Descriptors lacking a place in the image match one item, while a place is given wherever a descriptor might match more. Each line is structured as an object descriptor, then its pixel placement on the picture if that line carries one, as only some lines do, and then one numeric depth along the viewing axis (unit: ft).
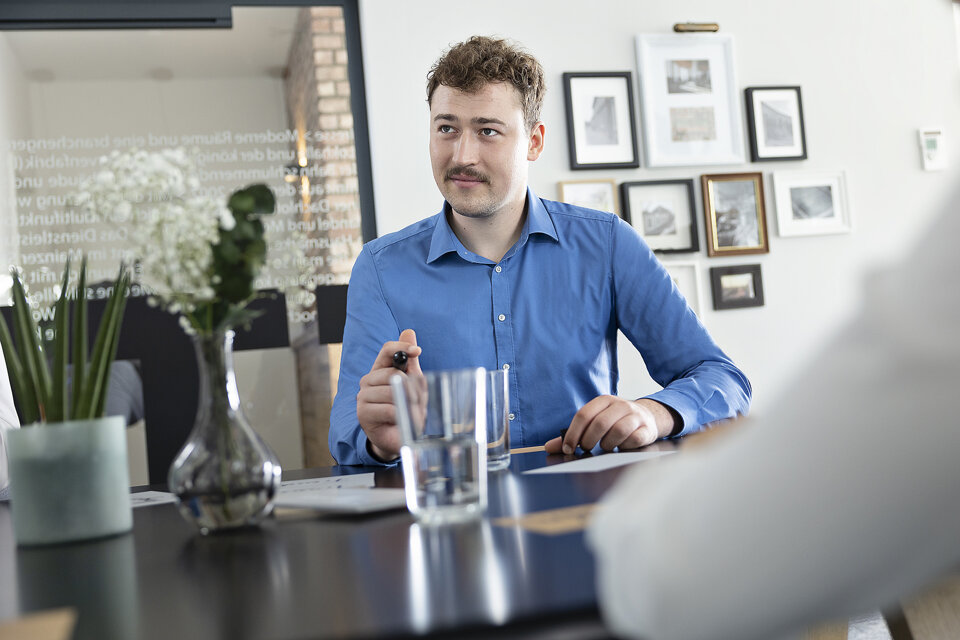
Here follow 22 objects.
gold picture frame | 11.73
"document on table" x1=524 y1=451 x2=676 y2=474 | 4.09
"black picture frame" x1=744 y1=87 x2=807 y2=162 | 11.96
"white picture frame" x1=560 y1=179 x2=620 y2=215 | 11.31
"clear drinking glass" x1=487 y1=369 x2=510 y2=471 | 4.05
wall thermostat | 12.60
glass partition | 10.60
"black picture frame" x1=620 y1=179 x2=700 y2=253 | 11.52
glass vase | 3.14
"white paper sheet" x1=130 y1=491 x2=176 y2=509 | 4.33
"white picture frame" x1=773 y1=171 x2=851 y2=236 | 12.03
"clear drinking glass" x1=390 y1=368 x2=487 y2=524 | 2.94
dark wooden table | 1.85
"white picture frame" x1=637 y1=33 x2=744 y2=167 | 11.68
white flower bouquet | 2.97
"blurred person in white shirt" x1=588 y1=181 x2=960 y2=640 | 1.46
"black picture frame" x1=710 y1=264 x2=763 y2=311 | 11.72
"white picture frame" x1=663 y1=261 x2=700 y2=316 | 11.60
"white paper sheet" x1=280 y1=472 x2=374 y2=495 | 4.24
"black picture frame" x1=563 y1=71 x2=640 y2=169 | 11.39
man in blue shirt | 6.64
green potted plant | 3.09
